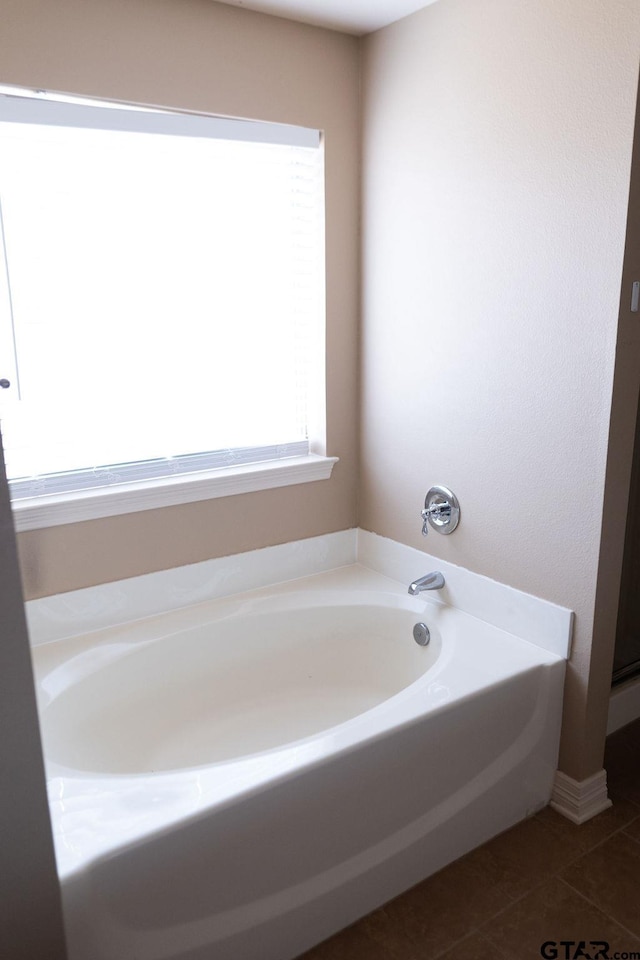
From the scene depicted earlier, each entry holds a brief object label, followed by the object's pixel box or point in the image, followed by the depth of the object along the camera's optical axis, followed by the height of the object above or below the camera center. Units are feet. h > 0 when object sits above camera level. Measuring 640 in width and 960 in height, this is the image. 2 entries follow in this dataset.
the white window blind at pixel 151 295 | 6.63 +0.03
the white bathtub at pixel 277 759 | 4.70 -3.64
